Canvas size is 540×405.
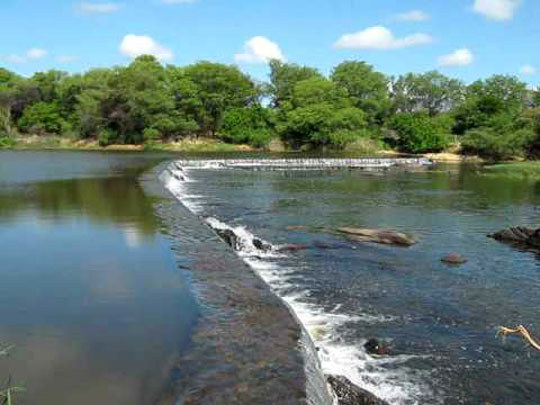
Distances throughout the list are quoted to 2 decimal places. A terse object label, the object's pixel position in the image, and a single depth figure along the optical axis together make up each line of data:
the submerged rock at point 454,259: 13.47
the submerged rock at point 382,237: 15.31
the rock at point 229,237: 14.07
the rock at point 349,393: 6.38
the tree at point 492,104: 61.53
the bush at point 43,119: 80.44
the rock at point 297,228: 17.31
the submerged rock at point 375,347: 7.84
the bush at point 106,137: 73.94
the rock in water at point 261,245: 14.12
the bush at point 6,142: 72.06
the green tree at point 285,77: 82.75
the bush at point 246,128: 73.44
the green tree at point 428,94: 81.62
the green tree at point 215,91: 76.69
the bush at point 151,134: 72.06
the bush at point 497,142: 50.47
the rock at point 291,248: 14.26
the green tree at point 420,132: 63.31
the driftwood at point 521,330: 2.81
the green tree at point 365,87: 78.31
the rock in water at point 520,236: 15.70
